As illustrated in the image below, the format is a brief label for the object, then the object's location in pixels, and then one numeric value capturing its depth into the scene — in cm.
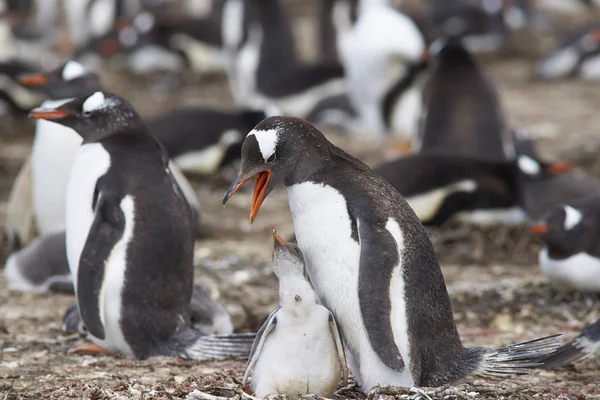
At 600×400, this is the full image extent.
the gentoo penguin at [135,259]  885
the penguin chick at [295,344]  732
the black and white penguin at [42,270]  1164
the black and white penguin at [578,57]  2495
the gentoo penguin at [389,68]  1866
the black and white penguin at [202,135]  1697
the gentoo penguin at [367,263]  729
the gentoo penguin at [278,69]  2191
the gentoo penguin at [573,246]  1120
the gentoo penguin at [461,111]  1605
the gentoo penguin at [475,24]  2867
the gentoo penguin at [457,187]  1323
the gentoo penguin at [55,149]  1258
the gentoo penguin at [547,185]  1397
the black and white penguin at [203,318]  962
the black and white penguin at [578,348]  852
